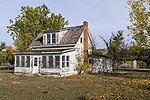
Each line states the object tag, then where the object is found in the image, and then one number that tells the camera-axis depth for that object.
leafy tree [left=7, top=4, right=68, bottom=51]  31.97
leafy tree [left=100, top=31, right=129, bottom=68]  29.27
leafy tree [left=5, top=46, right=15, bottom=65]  38.34
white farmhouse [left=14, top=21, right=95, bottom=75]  17.85
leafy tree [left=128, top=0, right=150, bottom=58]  14.75
